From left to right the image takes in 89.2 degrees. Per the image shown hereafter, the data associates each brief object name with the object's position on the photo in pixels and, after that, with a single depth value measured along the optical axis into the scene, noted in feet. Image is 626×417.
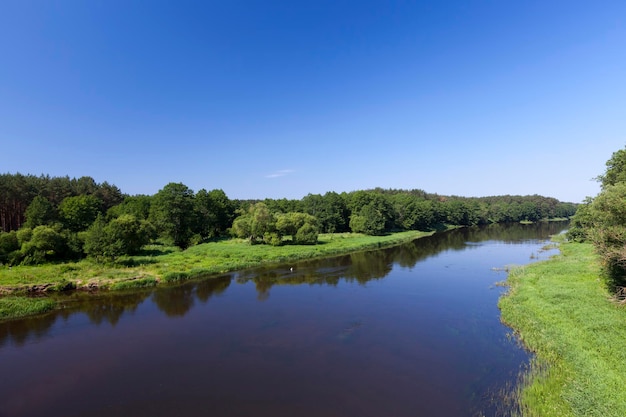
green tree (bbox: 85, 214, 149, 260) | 130.82
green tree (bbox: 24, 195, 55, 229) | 162.20
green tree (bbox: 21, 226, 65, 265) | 129.18
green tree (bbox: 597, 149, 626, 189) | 109.81
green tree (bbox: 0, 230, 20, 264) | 126.93
